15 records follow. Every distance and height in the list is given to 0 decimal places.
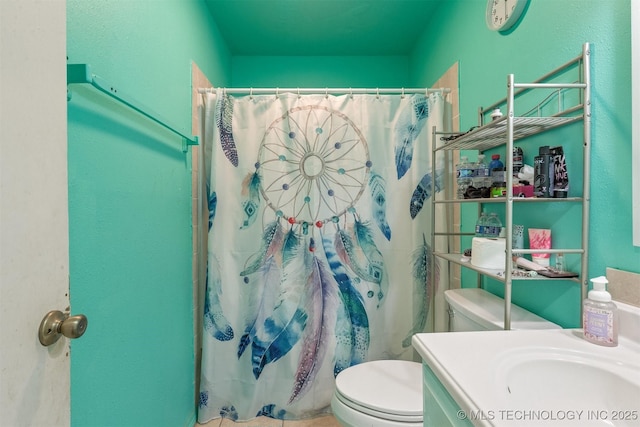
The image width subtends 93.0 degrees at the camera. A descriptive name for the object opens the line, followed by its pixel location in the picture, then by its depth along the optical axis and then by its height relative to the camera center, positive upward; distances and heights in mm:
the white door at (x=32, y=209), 430 +0
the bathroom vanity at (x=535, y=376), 539 -327
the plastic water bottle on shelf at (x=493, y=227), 1046 -60
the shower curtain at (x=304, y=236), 1573 -138
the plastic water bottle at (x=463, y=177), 1168 +126
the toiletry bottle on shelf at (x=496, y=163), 1060 +164
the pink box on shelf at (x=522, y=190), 912 +59
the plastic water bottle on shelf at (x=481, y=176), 1106 +124
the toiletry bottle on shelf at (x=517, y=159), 1009 +170
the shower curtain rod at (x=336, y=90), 1594 +631
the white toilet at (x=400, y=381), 982 -674
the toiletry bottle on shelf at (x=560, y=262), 901 -155
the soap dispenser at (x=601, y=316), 688 -245
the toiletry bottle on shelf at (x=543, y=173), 888 +108
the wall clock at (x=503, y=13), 1043 +717
